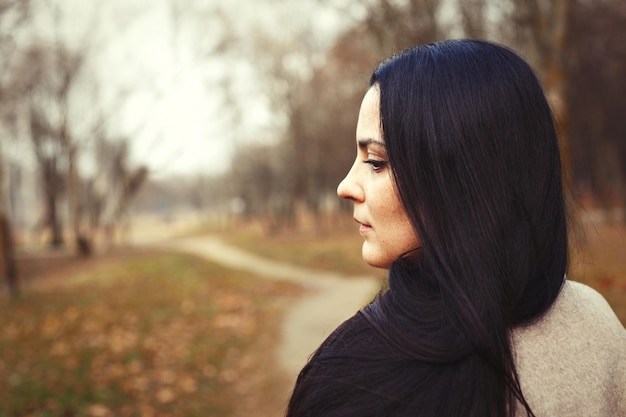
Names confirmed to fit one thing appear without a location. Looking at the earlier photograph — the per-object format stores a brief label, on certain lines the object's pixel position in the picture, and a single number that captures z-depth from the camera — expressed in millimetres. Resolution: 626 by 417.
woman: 934
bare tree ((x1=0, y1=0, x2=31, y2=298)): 8789
